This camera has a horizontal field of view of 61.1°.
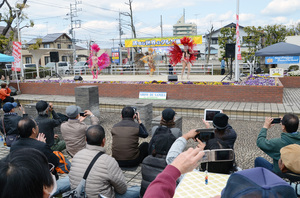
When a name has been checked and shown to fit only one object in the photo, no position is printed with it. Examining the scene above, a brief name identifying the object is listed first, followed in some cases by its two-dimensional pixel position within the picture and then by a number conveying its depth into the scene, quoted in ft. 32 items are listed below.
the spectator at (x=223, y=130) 10.41
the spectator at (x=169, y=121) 11.72
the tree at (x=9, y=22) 55.77
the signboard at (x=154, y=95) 33.91
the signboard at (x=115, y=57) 126.26
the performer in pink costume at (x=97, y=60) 56.35
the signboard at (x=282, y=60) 38.73
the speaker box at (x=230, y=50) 40.68
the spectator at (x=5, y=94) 28.32
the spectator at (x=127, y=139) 12.37
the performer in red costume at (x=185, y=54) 46.09
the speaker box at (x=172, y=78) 38.17
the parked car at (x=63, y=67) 85.76
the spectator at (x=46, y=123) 13.83
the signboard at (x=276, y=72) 30.12
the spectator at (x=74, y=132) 13.37
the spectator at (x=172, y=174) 3.50
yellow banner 68.68
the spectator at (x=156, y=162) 8.35
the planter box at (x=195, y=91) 29.35
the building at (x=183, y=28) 418.72
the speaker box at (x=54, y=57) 53.11
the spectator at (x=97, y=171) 7.79
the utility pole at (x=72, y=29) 132.71
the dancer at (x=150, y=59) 60.71
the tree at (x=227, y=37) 75.10
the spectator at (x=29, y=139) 9.55
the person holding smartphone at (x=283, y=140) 9.52
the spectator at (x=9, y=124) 14.52
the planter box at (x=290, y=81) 44.83
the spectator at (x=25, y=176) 3.14
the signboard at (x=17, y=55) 43.15
